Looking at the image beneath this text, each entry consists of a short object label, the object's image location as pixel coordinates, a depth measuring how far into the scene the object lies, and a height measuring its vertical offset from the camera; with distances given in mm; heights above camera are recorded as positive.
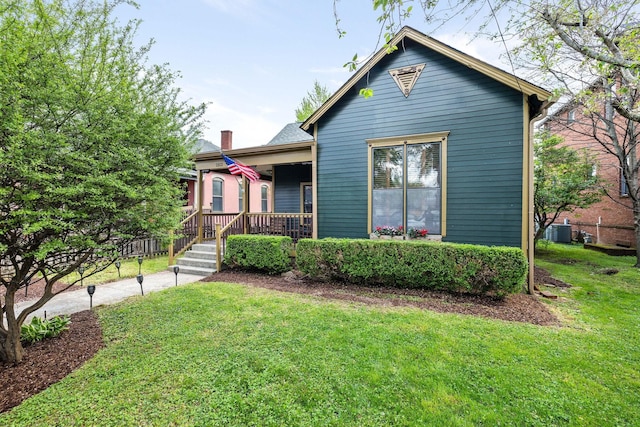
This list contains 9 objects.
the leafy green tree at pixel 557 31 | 3576 +3476
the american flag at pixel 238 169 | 7711 +1125
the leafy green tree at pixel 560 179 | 9539 +1146
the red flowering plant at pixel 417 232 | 6481 -536
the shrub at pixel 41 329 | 3366 -1546
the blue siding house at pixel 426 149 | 5824 +1493
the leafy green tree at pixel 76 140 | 2449 +719
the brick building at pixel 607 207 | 11352 +160
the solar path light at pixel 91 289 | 4258 -1260
